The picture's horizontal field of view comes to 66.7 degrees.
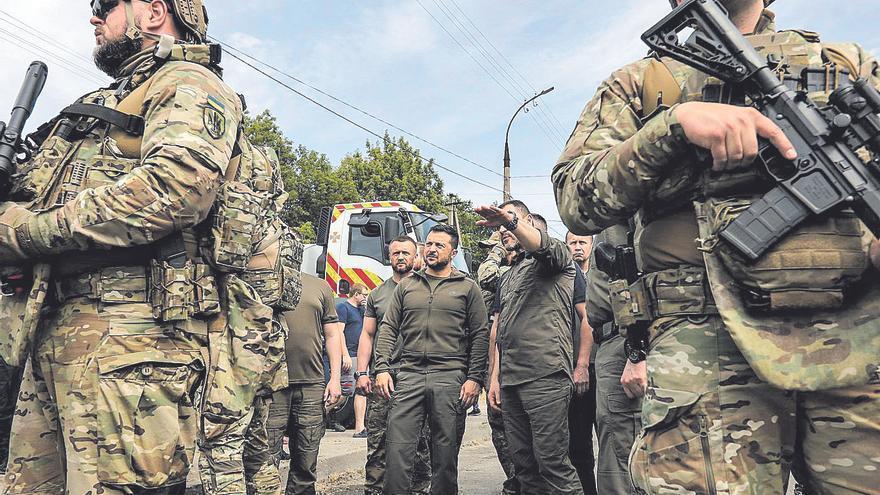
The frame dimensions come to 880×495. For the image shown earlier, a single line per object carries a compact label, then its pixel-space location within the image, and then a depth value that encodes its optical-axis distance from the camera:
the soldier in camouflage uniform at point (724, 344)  1.47
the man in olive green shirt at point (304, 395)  4.72
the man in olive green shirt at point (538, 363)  4.11
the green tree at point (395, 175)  30.36
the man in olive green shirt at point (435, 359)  4.55
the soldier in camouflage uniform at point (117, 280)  2.05
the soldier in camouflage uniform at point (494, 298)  4.97
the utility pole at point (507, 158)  19.81
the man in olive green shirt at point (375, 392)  4.93
